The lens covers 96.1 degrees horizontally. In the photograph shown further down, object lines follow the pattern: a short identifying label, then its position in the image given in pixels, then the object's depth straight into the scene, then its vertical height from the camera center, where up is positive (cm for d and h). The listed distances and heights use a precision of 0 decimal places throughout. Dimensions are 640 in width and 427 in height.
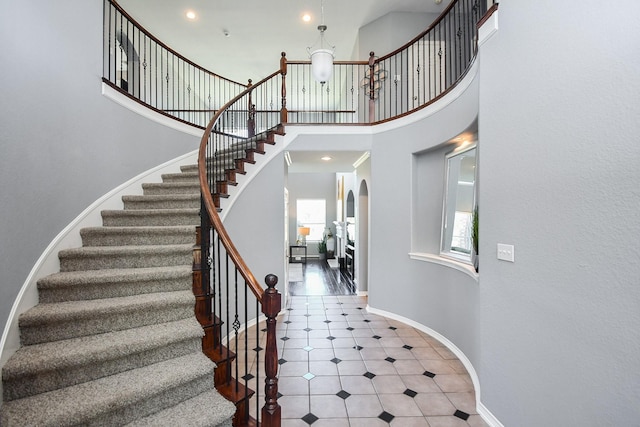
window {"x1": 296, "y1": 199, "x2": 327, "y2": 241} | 1048 -10
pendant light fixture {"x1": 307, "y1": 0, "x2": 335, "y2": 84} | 353 +185
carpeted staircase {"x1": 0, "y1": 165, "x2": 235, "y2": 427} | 153 -83
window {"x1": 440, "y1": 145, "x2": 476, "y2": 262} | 331 +12
